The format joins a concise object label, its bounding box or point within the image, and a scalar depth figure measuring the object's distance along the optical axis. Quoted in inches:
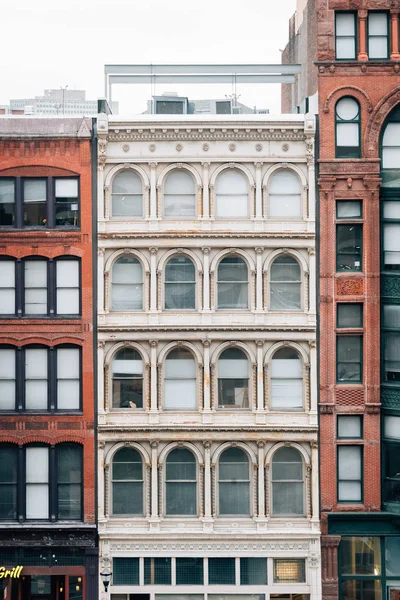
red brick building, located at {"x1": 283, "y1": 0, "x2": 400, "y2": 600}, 1283.2
